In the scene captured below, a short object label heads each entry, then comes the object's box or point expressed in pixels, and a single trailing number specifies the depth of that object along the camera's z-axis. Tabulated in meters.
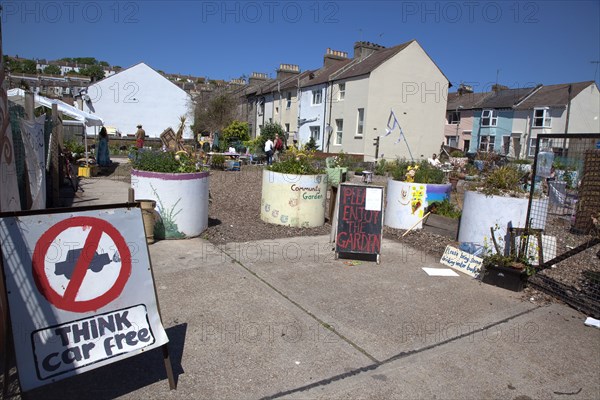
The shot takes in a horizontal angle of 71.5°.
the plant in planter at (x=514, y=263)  5.34
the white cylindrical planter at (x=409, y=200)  8.20
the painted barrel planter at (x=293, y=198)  8.09
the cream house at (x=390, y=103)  27.58
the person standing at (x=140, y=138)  18.60
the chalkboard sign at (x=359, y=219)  6.32
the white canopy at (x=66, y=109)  12.09
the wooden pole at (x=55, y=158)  9.48
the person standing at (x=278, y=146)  20.59
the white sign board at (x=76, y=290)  2.51
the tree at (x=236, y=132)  35.02
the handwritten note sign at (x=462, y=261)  5.90
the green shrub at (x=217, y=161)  18.31
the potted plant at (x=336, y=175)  11.46
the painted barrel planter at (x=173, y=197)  6.62
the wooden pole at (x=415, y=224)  7.90
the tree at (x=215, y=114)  42.84
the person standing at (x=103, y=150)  17.12
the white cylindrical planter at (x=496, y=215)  6.56
